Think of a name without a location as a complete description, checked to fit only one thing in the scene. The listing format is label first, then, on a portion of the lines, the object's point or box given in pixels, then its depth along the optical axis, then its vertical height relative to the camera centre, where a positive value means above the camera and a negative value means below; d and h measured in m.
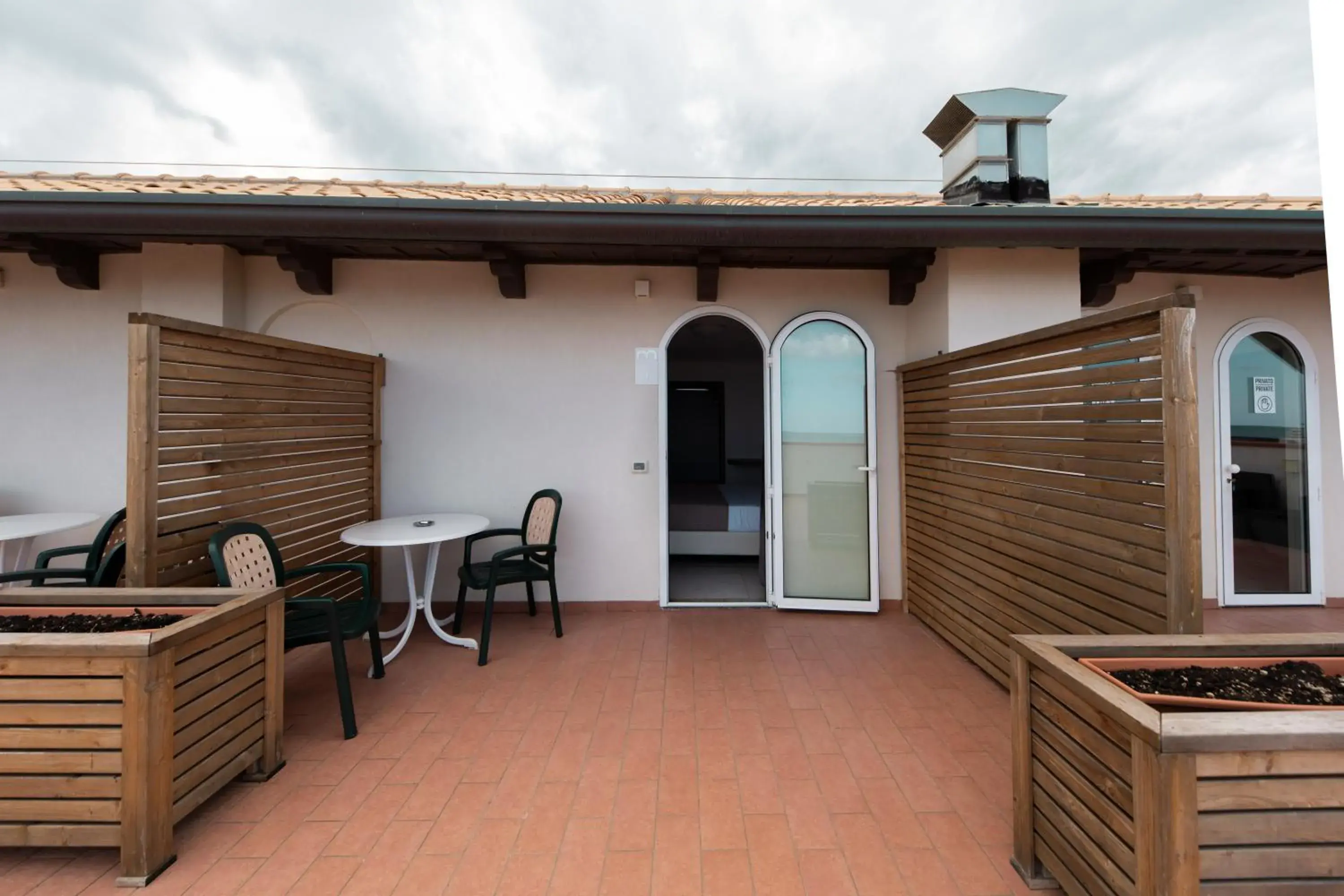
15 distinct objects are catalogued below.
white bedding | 5.84 -0.60
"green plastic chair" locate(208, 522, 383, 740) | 2.62 -0.69
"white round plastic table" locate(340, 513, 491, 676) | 3.28 -0.47
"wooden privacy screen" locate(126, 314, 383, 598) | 2.45 +0.10
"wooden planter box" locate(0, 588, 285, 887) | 1.71 -0.89
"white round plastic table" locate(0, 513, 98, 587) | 3.33 -0.39
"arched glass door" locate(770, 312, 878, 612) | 4.42 -0.05
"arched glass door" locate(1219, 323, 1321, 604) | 4.48 -0.22
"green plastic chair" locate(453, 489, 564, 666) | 3.50 -0.74
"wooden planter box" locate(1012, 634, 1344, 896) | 1.18 -0.79
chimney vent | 3.92 +2.27
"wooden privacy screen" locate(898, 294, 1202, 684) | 1.94 -0.14
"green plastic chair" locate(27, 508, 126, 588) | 3.06 -0.54
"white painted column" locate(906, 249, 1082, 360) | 3.80 +1.16
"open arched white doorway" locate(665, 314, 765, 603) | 5.48 -0.11
